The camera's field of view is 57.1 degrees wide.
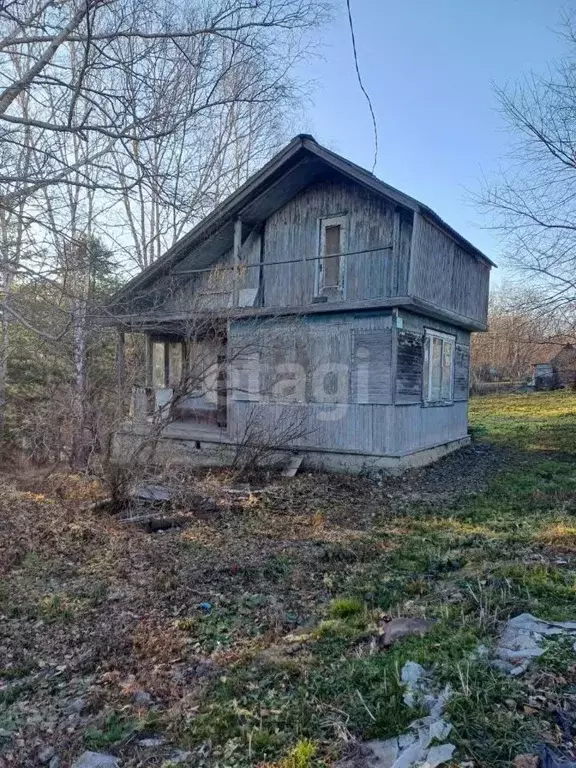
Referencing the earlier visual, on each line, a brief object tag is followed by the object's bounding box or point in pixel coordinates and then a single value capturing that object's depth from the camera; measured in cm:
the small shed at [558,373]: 3562
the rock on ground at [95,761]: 276
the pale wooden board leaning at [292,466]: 1083
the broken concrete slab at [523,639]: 298
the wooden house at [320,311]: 1072
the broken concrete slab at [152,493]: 828
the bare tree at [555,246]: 1412
